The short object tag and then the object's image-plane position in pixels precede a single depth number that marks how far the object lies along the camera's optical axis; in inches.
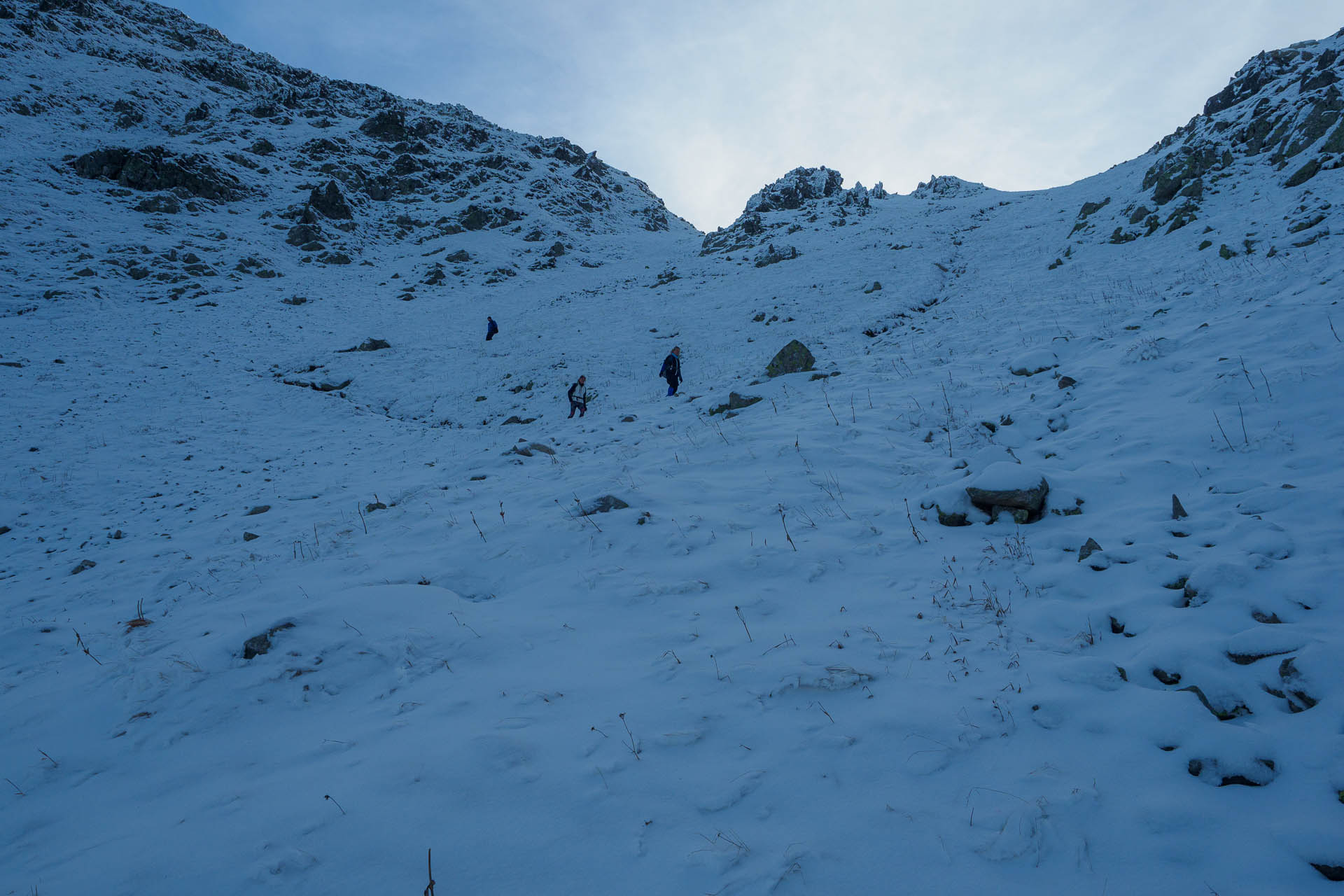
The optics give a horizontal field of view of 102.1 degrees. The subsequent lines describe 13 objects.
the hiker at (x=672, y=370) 581.6
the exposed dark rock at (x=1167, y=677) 117.3
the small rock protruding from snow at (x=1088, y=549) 165.9
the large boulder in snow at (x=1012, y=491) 197.2
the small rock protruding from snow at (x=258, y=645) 172.4
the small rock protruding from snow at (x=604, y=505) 254.4
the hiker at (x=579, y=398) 568.7
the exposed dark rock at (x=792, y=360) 512.4
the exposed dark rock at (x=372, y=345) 873.5
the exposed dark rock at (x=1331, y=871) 76.6
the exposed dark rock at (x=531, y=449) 414.9
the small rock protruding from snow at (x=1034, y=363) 342.3
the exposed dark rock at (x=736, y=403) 435.8
